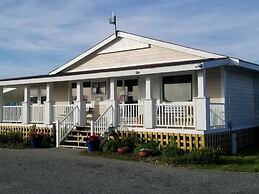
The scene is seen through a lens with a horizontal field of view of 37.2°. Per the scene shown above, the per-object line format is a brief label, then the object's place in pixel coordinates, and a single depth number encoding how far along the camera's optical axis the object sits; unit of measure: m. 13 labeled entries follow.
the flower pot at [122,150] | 14.15
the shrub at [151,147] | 13.68
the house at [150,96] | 14.65
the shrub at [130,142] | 14.71
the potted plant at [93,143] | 14.89
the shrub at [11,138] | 18.45
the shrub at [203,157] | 12.02
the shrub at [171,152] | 12.74
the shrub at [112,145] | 14.68
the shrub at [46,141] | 17.38
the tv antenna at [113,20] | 21.02
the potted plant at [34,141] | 17.12
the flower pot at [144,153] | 13.32
